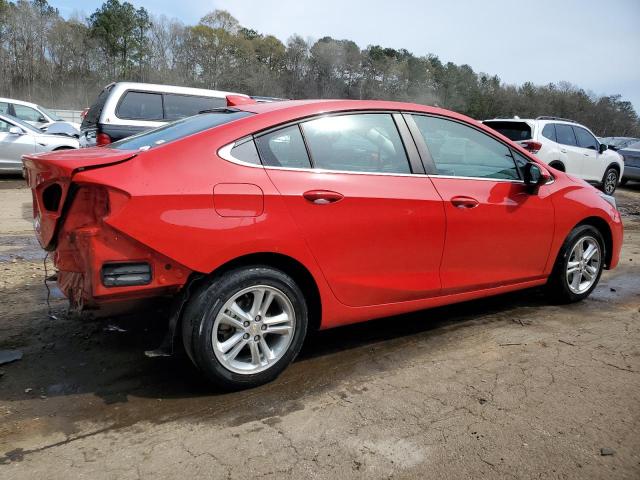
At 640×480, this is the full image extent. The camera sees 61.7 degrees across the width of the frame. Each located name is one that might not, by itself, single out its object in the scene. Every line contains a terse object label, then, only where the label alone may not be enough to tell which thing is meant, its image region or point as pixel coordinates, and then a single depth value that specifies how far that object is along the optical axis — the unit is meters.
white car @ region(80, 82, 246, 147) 8.70
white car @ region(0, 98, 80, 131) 14.95
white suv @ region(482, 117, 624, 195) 11.27
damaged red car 2.75
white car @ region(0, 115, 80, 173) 11.88
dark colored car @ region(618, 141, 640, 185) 15.86
